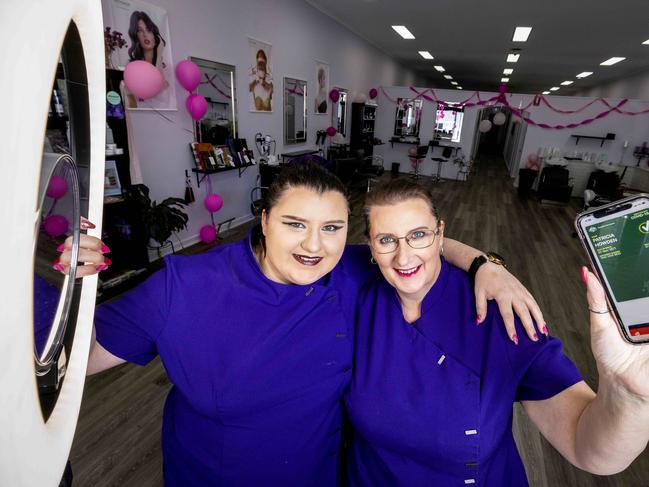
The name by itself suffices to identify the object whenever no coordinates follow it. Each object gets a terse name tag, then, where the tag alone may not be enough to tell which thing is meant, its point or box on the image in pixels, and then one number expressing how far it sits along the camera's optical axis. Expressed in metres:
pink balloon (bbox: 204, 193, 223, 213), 4.64
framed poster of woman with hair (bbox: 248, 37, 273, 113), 5.33
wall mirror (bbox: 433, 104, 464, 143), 10.75
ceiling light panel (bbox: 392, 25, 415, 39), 7.55
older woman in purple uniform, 0.87
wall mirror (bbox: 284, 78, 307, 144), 6.48
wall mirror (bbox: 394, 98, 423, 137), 11.08
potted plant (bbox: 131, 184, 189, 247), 3.48
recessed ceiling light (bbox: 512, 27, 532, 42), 6.70
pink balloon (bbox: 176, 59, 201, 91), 3.96
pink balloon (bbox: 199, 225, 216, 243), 4.77
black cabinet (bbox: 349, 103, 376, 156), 9.81
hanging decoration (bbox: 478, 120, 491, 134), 11.66
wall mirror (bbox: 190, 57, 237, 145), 4.51
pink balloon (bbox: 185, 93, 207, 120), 4.13
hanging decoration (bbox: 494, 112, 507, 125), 11.34
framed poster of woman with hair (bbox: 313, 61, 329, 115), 7.49
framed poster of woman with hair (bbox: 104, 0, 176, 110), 3.41
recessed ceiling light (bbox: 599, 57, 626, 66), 8.46
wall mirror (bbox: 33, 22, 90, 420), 0.44
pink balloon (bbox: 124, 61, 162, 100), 3.20
